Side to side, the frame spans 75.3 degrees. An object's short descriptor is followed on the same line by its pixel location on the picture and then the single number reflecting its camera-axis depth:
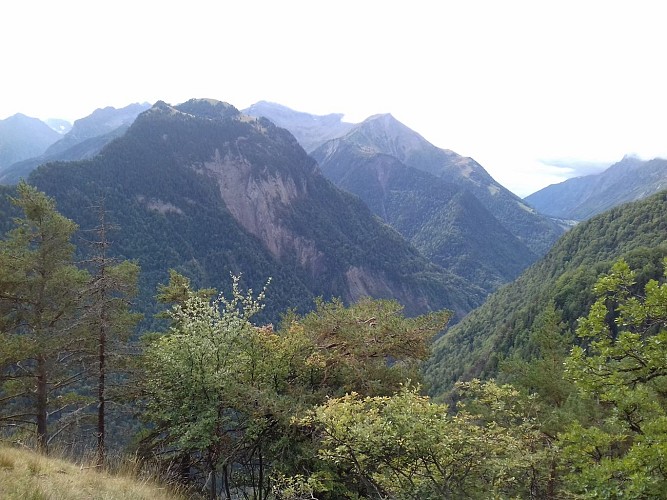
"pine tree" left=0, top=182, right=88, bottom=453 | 19.19
